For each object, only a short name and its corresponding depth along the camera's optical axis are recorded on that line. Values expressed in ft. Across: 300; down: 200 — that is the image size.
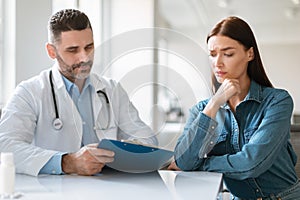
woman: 7.69
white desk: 6.38
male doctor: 7.76
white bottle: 6.22
